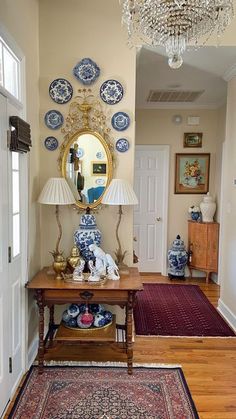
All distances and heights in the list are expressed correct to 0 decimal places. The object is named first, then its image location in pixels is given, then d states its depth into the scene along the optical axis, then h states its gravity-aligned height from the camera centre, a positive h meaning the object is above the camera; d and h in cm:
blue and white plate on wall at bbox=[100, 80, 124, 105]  292 +85
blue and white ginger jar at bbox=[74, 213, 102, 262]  280 -45
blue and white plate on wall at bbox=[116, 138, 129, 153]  296 +37
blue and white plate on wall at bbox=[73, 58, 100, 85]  290 +102
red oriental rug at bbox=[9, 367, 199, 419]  209 -148
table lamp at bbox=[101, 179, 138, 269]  268 -8
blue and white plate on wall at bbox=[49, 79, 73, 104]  292 +85
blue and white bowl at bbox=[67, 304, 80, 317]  281 -110
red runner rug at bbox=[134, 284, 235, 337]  333 -149
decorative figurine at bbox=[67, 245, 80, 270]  269 -62
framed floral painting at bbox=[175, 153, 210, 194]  529 +22
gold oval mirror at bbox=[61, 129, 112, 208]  295 +17
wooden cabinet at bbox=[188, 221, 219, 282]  498 -94
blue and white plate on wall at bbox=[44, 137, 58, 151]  296 +38
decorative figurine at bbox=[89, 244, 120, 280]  264 -65
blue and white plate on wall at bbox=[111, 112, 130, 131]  293 +58
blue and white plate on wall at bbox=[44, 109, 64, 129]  294 +60
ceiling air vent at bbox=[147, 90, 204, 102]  450 +131
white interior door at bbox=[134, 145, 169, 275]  539 -37
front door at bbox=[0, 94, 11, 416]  202 -57
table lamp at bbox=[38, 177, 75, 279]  266 -9
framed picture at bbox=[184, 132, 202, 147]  525 +77
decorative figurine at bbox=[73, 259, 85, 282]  262 -71
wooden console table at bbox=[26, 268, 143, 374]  246 -86
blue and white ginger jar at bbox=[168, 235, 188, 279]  507 -114
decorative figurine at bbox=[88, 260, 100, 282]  256 -72
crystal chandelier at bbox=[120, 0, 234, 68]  189 +103
